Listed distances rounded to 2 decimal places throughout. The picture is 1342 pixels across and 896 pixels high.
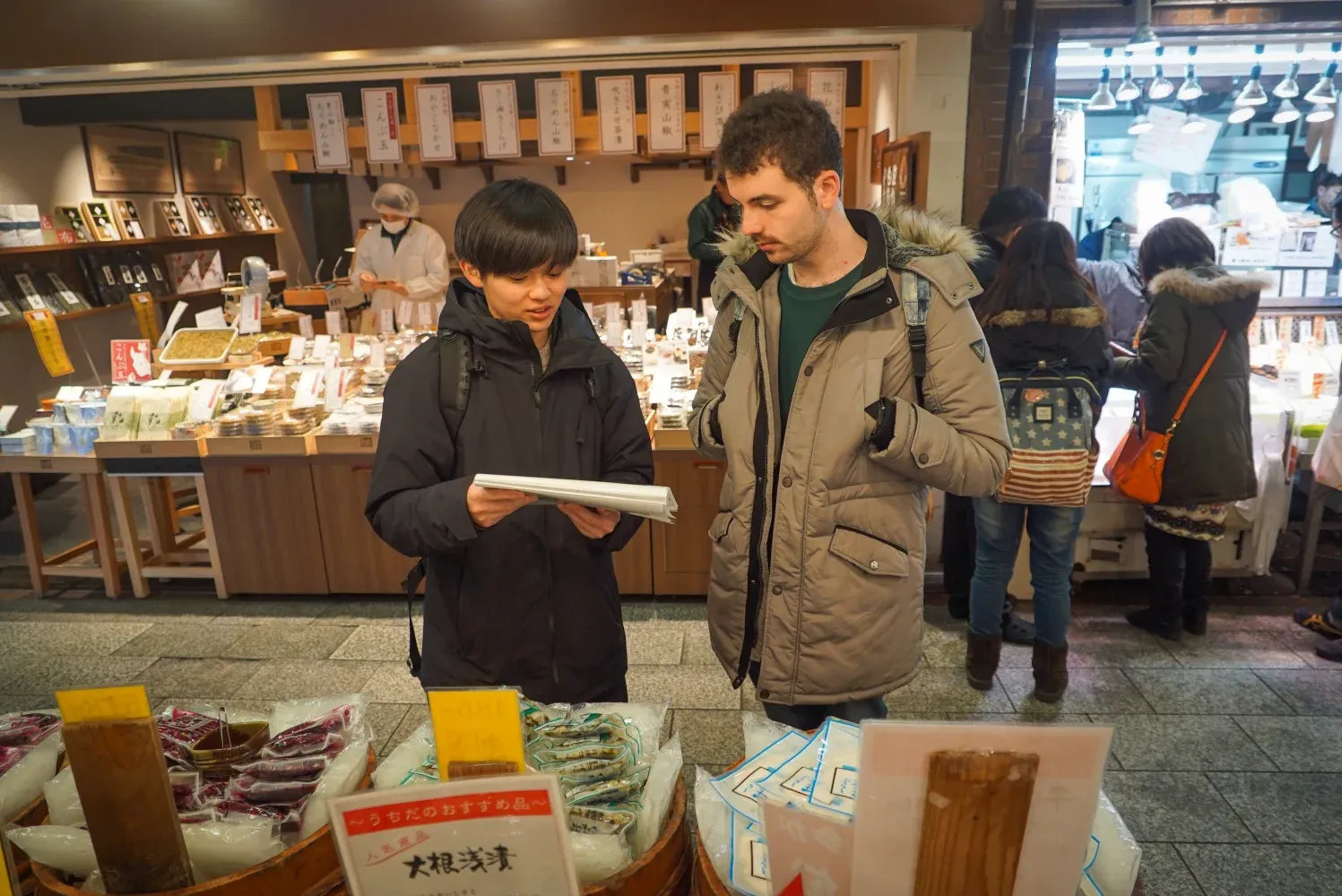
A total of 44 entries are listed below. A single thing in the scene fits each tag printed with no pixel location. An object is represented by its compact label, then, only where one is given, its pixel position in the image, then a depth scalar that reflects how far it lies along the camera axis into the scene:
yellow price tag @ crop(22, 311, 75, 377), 4.41
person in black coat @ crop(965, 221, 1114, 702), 2.82
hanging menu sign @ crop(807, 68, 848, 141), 4.85
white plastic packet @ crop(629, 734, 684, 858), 1.11
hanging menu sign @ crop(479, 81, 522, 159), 5.12
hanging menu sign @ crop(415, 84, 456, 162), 5.16
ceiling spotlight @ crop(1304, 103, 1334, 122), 4.83
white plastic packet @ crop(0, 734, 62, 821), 1.26
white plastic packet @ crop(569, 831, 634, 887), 1.04
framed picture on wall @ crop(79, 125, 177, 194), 7.00
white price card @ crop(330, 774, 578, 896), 0.90
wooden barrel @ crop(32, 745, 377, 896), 1.02
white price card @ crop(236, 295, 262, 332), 5.25
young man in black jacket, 1.48
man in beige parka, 1.56
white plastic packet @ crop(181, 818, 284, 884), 1.09
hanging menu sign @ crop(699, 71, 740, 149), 4.98
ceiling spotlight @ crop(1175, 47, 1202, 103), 4.46
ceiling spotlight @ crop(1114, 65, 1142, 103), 4.43
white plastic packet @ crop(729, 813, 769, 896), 1.02
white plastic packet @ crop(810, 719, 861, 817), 1.12
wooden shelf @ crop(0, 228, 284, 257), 5.71
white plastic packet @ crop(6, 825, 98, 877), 1.10
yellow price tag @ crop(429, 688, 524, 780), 0.97
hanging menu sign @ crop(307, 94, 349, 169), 5.24
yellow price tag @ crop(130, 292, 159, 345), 5.55
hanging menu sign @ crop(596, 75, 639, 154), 5.18
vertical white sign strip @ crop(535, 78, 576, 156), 5.11
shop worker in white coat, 5.89
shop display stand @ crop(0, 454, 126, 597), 4.03
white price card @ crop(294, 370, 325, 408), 4.04
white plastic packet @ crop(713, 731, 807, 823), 1.12
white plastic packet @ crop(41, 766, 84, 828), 1.17
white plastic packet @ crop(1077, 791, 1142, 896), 1.02
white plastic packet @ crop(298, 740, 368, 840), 1.15
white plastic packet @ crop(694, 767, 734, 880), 1.06
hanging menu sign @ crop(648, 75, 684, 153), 5.00
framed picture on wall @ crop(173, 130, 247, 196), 8.35
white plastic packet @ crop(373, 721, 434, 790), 1.22
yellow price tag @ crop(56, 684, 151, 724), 0.99
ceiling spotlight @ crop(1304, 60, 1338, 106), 4.50
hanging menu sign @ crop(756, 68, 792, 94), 4.91
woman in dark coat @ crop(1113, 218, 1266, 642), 3.21
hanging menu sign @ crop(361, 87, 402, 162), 5.26
